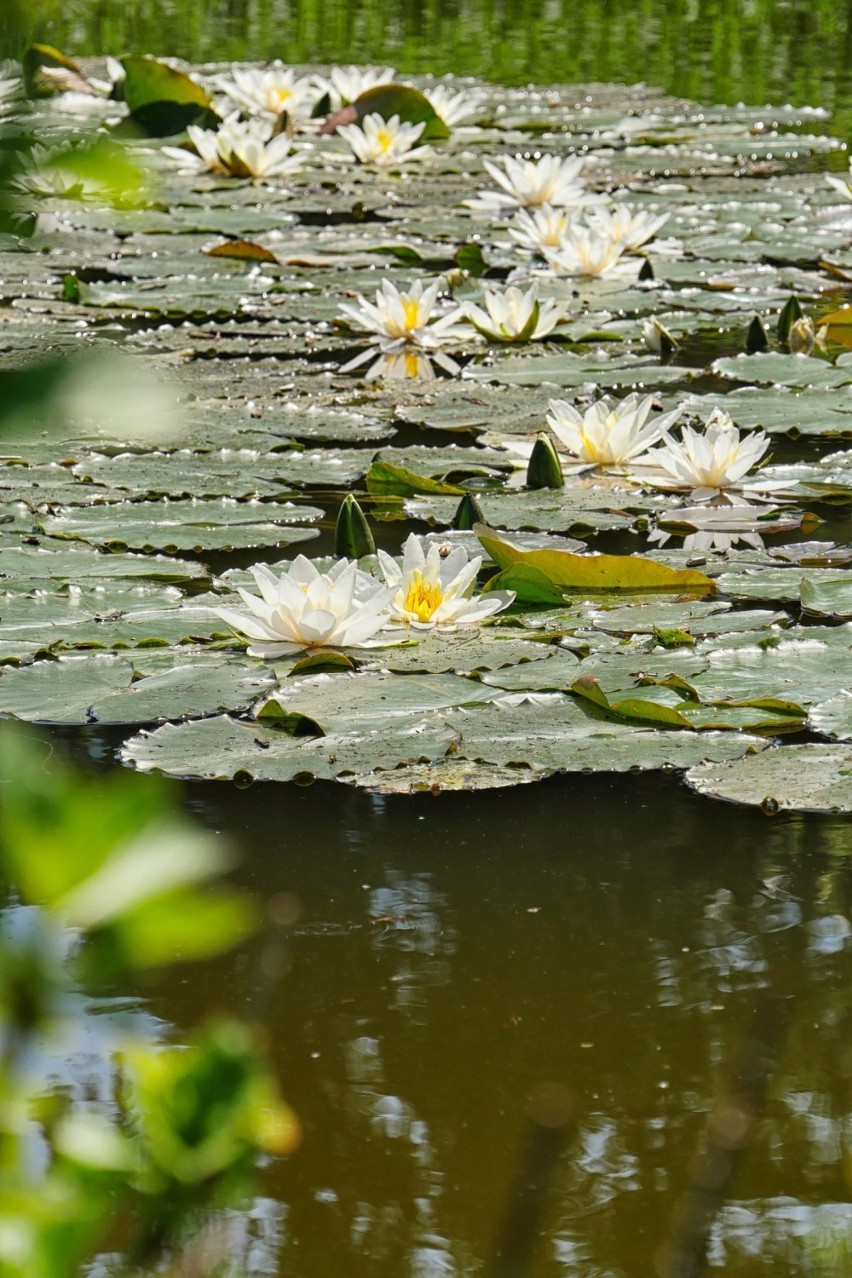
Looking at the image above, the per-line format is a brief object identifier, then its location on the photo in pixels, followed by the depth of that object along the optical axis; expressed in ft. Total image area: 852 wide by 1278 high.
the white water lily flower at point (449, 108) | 52.03
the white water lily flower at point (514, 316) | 29.58
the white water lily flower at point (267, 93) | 53.83
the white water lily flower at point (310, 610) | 15.94
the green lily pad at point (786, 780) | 13.38
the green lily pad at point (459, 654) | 15.97
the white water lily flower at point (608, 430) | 21.95
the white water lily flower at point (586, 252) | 34.30
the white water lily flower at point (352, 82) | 53.62
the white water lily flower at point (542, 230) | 35.17
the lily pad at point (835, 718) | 14.47
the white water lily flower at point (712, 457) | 20.79
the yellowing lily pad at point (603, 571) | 17.81
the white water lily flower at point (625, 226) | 34.35
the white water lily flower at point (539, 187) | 39.34
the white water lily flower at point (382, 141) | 48.57
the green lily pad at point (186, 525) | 19.85
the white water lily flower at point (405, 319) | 28.91
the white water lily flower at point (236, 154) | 45.85
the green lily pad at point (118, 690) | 15.12
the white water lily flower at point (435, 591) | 16.78
